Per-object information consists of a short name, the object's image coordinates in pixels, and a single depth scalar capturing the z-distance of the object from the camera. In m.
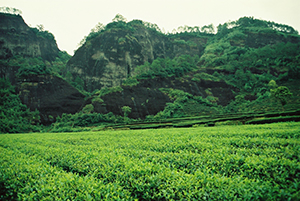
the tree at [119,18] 97.84
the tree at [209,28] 130.25
